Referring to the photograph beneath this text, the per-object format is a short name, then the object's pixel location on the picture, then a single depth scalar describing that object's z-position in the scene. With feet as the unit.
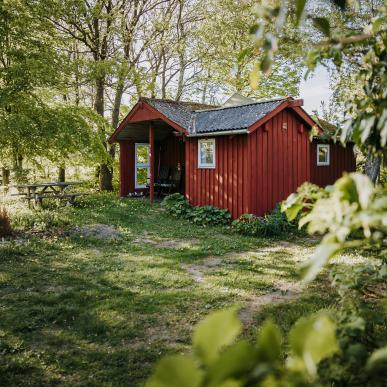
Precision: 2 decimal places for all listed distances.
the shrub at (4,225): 30.45
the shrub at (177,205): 42.19
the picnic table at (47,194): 43.39
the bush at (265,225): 33.99
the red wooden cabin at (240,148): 38.45
